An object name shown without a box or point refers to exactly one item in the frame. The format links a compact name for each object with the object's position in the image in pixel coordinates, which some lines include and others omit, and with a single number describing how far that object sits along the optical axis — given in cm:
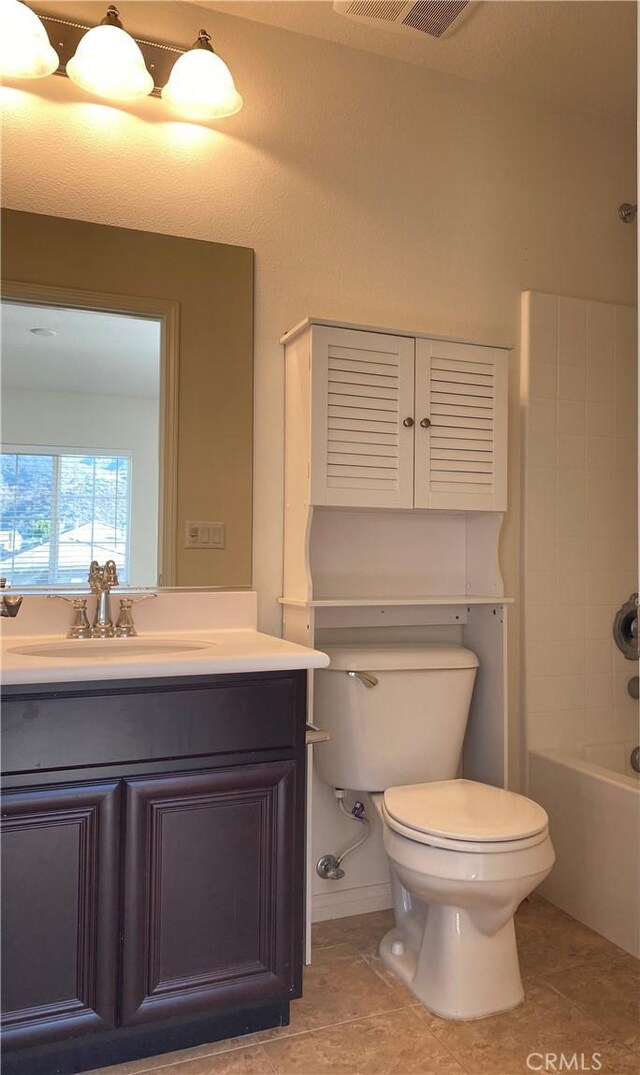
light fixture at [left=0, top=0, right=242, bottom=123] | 183
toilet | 165
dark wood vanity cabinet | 140
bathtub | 202
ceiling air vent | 201
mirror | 188
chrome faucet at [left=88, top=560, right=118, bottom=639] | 186
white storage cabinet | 201
